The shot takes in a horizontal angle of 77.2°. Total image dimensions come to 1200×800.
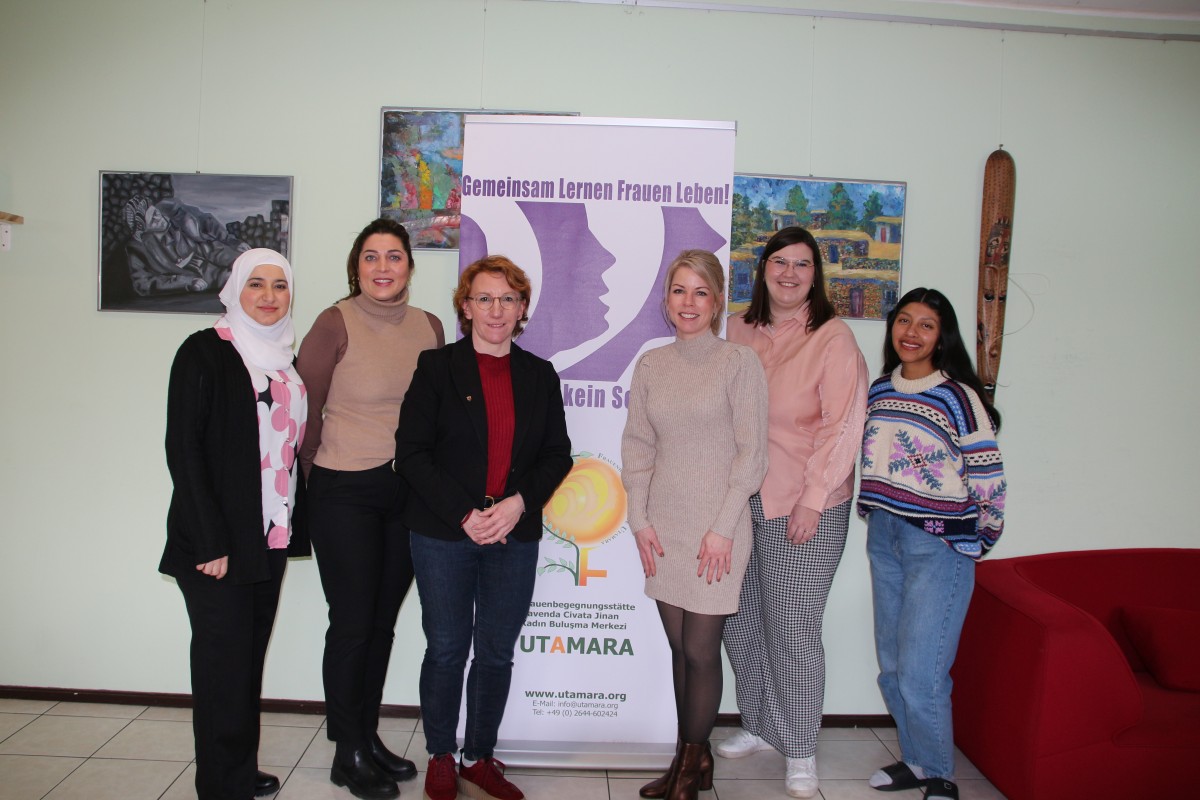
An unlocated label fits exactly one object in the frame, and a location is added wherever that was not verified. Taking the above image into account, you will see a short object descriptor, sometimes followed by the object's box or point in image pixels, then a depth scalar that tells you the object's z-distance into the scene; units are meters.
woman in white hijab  1.90
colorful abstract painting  2.91
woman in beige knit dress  2.12
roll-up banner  2.49
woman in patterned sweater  2.30
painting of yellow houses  2.96
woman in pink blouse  2.26
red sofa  2.29
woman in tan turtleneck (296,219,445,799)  2.21
